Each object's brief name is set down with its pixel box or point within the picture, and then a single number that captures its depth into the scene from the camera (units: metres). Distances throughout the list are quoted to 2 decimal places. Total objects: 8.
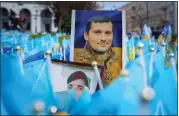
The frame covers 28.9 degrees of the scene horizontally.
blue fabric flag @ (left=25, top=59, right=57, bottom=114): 1.12
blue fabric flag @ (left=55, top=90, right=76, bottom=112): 1.17
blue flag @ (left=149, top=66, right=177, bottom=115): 1.10
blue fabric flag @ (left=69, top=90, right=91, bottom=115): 1.13
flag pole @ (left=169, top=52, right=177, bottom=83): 1.16
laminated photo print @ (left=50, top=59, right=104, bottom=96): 1.28
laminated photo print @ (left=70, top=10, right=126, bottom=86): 1.46
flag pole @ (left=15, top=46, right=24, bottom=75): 1.14
